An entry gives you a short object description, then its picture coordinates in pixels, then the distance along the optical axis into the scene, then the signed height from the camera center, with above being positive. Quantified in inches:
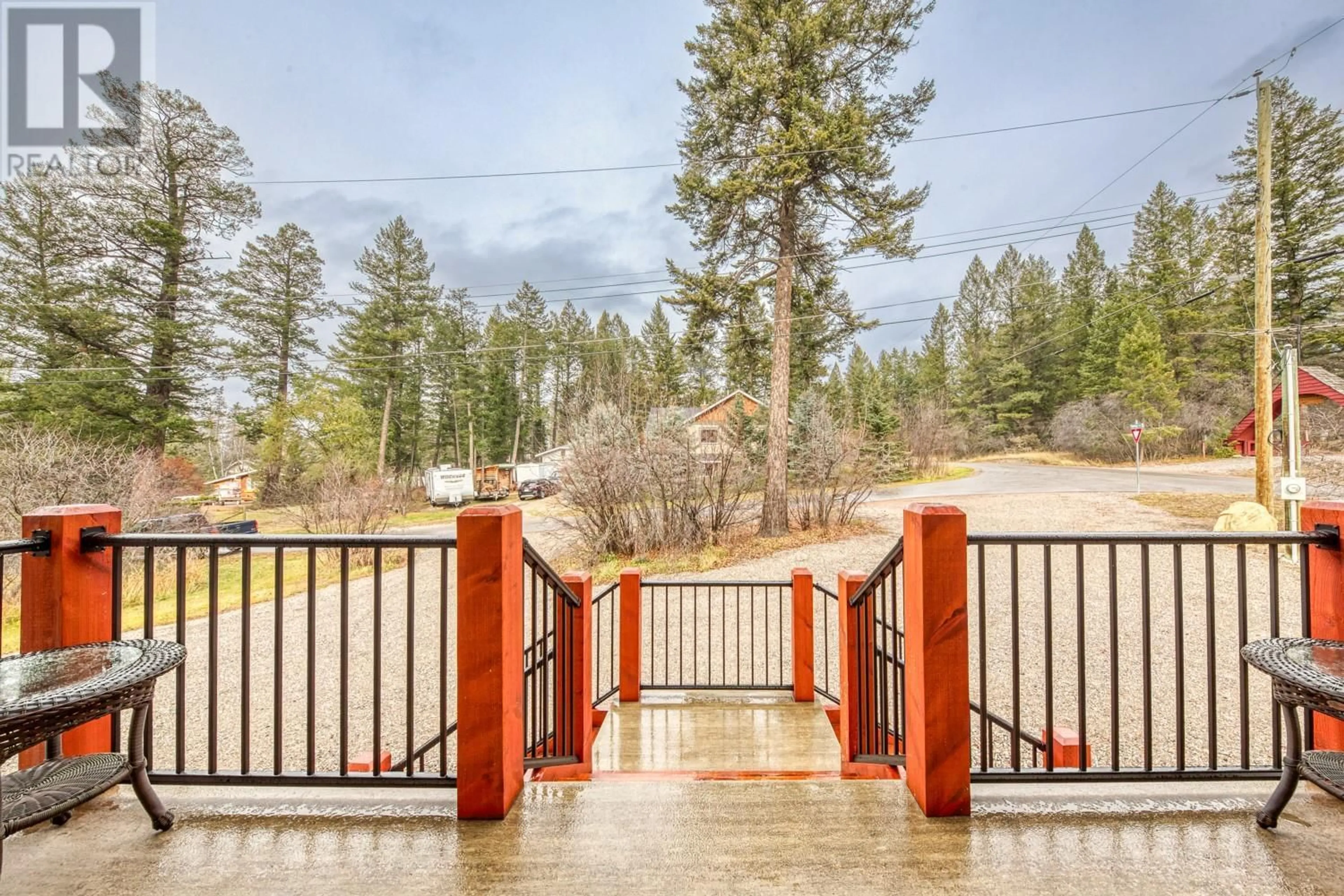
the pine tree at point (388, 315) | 834.2 +238.3
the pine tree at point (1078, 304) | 1054.4 +308.3
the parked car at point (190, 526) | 374.9 -53.6
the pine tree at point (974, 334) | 1149.7 +276.9
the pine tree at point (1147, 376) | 846.5 +126.1
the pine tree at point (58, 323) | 494.9 +138.8
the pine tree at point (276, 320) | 686.5 +197.1
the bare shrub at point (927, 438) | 864.3 +28.3
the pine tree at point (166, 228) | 530.0 +251.5
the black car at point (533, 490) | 822.5 -55.3
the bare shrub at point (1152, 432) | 826.8 +32.5
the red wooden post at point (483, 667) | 62.9 -26.0
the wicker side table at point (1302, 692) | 49.8 -24.0
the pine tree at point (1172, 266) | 883.4 +339.4
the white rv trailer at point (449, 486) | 786.2 -43.8
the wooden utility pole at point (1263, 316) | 299.3 +79.7
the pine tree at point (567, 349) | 1095.6 +233.2
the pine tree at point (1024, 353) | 1090.7 +213.5
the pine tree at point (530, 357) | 1110.4 +218.7
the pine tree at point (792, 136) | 349.7 +227.0
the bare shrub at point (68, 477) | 296.7 -10.7
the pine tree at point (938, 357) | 1245.1 +236.9
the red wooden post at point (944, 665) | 62.7 -26.1
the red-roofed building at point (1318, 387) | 461.4 +60.0
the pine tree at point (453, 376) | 992.2 +164.6
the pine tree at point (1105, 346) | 947.3 +202.3
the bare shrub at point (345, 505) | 394.0 -36.4
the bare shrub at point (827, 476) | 399.2 -17.9
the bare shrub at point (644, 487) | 337.7 -21.3
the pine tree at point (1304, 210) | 566.3 +290.1
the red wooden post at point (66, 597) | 66.6 -17.9
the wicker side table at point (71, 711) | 45.8 -23.8
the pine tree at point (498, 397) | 1075.3 +128.9
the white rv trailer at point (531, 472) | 911.0 -27.9
